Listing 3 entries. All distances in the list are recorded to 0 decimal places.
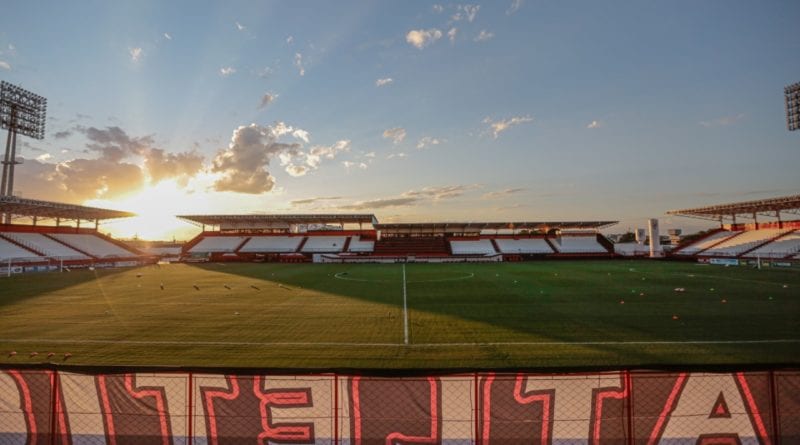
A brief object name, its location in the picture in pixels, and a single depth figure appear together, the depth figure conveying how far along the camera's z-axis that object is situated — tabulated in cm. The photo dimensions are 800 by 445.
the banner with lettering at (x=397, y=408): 437
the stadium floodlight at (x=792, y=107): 3972
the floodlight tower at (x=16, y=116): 4522
